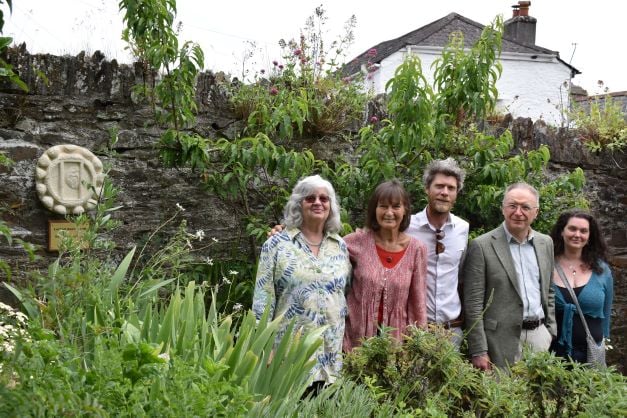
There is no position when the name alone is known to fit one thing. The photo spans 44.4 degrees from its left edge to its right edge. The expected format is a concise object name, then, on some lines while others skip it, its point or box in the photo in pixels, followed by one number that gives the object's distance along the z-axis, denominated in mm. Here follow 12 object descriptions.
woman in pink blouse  3953
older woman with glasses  3867
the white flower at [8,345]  2500
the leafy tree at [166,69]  4957
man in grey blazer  4289
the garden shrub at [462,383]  2787
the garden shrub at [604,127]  7645
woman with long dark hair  4641
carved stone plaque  5012
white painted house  18469
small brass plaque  5031
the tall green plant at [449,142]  5391
